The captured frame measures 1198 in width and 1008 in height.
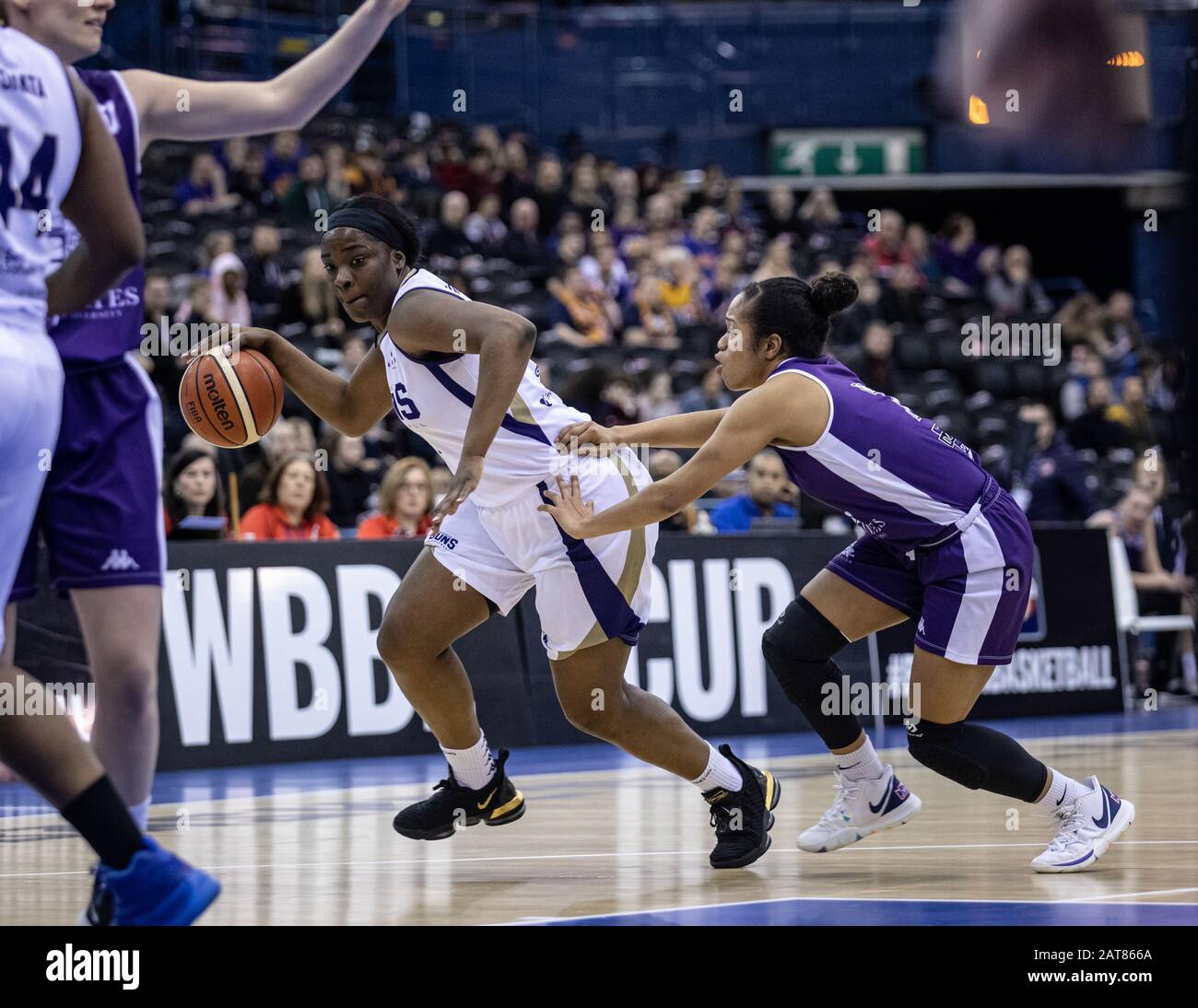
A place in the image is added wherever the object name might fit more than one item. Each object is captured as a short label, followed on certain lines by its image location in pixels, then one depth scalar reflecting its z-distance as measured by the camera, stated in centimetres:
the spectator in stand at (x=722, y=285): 1602
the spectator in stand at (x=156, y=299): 1116
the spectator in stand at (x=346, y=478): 1079
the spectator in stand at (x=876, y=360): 1457
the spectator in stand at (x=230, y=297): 1207
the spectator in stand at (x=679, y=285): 1583
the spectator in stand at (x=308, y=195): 1446
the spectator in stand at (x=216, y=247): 1278
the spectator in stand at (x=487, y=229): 1541
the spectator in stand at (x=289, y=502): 935
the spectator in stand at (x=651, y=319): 1515
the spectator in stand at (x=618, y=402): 1116
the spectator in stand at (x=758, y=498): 1096
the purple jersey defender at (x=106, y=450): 362
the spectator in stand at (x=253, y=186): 1484
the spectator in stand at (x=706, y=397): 1305
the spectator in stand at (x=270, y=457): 974
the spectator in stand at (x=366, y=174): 1470
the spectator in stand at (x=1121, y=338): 1684
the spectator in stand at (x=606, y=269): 1516
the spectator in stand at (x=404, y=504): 966
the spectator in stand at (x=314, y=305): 1243
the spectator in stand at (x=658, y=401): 1277
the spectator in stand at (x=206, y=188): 1455
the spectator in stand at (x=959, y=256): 1942
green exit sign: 2194
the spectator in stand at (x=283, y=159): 1529
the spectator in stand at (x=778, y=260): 1518
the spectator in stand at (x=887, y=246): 1822
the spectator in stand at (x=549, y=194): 1653
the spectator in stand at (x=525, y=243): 1548
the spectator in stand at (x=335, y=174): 1453
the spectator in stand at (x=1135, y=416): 1530
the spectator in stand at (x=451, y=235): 1470
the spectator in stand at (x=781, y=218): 1878
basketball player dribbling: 503
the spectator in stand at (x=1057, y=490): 1312
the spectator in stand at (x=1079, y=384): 1638
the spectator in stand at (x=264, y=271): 1299
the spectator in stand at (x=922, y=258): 1903
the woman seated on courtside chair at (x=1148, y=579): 1230
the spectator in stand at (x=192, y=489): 907
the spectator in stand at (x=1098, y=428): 1545
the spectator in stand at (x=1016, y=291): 1862
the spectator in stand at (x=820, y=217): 1859
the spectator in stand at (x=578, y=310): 1455
